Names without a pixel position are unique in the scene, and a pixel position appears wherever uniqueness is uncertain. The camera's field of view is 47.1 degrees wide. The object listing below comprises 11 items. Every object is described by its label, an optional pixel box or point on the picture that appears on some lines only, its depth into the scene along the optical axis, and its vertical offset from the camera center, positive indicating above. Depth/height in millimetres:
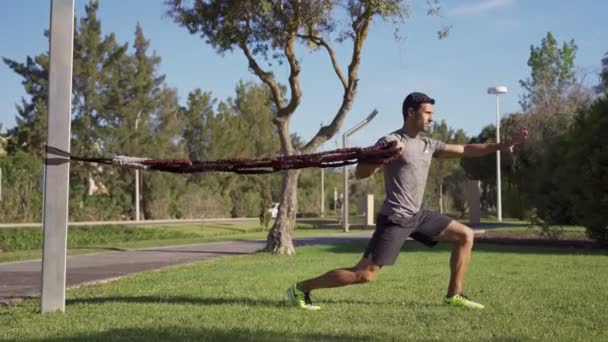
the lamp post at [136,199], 42906 +565
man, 6793 +5
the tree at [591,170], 16828 +935
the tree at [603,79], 36359 +6878
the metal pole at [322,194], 54456 +1157
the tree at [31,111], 41188 +5828
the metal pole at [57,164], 7203 +465
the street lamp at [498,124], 38375 +4822
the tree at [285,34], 16094 +4211
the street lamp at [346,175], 31172 +1487
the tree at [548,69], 44884 +9551
